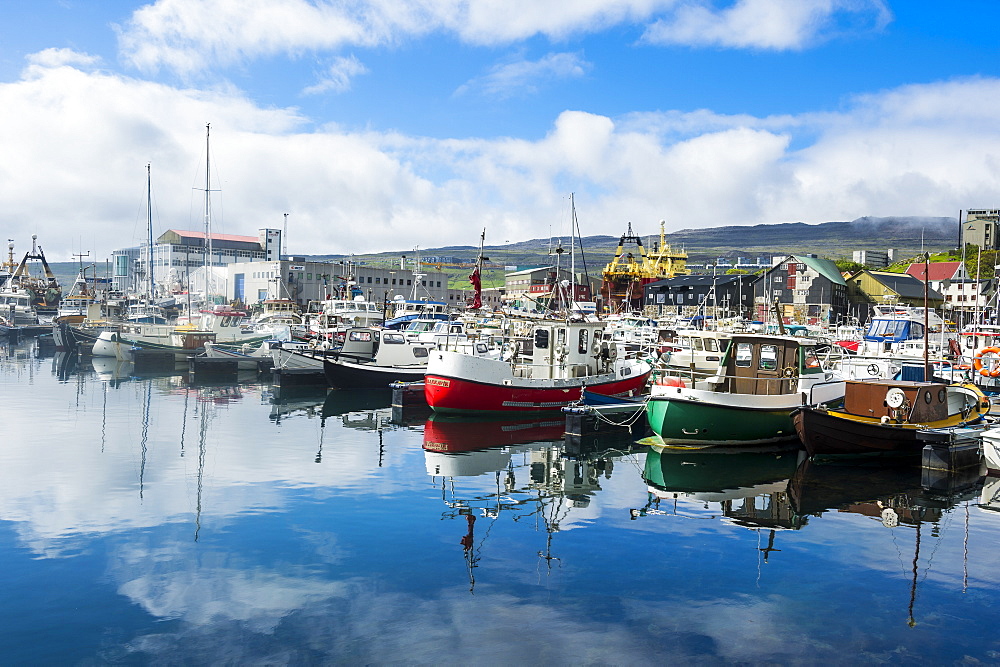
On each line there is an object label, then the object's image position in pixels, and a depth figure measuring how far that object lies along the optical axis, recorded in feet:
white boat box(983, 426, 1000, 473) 61.87
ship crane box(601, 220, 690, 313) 365.20
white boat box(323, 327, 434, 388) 128.88
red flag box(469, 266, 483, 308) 131.75
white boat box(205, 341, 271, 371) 160.45
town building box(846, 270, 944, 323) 274.57
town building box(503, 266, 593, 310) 372.38
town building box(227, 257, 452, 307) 357.61
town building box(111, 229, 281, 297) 504.43
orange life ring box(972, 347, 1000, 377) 115.42
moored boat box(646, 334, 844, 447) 73.20
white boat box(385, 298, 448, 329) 200.34
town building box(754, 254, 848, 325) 275.80
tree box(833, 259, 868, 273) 392.76
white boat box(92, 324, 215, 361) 181.27
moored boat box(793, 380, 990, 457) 66.44
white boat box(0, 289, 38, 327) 311.47
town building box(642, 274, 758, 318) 299.38
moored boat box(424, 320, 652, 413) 94.17
